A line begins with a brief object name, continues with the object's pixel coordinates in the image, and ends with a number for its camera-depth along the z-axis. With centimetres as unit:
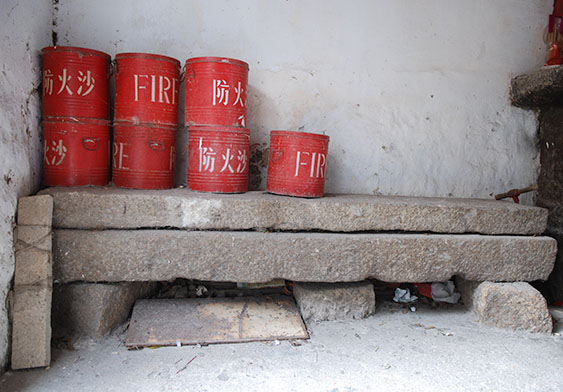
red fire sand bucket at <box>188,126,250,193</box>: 231
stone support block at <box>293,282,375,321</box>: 236
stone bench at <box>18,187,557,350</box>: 206
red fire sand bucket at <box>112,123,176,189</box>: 231
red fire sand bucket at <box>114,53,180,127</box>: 227
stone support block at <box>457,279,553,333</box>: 234
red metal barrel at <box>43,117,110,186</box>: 222
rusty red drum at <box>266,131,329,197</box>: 232
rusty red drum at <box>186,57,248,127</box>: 232
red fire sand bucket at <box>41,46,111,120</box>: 218
